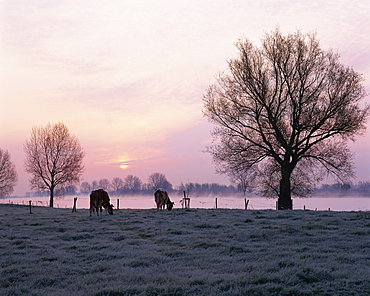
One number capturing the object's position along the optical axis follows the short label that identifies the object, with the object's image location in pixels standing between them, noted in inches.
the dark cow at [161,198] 1267.2
